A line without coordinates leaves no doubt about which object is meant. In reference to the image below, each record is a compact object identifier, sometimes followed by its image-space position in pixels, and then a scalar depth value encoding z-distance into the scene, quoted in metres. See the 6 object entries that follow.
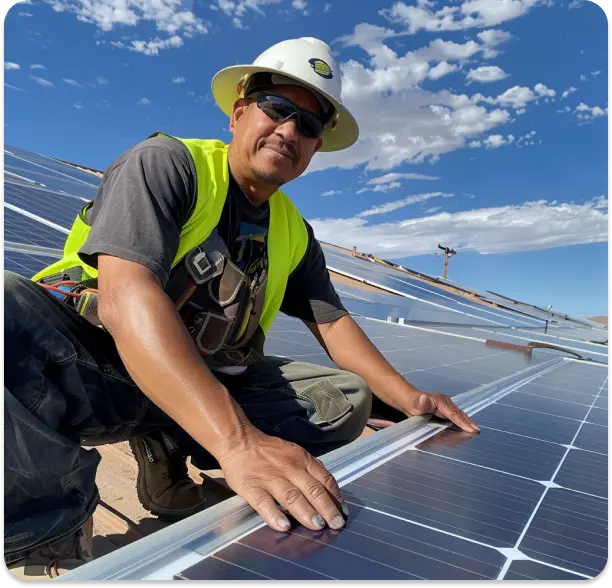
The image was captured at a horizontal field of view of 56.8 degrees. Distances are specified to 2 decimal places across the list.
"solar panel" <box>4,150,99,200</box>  11.57
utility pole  31.23
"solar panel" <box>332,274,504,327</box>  8.34
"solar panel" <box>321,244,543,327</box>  12.83
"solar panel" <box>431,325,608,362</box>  7.33
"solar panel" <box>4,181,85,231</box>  7.83
